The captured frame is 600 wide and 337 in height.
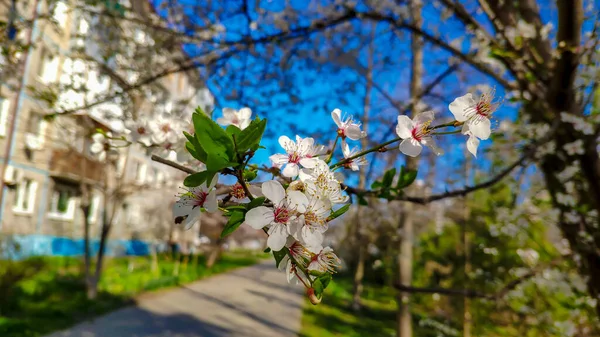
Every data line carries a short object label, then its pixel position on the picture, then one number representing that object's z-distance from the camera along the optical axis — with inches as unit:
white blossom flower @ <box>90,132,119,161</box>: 11.2
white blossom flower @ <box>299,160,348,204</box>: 5.5
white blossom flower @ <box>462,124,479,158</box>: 6.1
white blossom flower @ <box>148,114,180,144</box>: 10.1
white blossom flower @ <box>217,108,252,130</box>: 9.2
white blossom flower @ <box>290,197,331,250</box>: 5.3
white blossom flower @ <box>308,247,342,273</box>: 5.8
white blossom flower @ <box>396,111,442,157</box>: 6.2
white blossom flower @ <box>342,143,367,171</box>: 6.7
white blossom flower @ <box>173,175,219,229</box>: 5.5
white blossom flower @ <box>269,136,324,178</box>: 6.0
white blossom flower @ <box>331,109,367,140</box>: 6.9
